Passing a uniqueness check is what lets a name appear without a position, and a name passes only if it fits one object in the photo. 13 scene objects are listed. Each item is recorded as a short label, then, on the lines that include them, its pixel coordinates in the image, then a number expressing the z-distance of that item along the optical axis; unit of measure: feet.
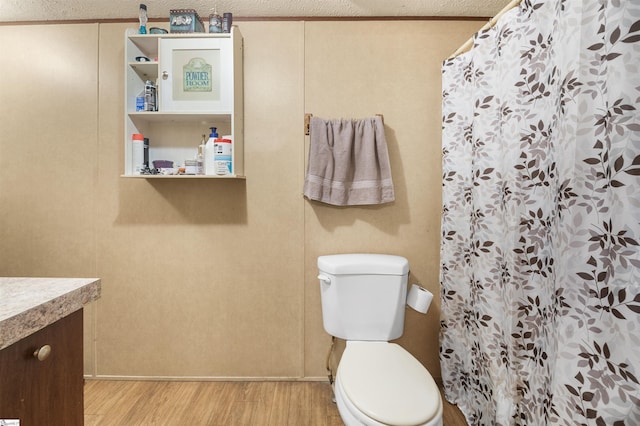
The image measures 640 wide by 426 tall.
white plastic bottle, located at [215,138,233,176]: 5.10
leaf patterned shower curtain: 2.30
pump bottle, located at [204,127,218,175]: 5.22
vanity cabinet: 1.97
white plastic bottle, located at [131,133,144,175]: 5.23
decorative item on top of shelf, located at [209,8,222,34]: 5.13
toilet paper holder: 5.00
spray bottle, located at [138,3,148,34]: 5.13
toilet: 3.30
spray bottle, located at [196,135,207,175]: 5.19
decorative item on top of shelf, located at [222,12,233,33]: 5.14
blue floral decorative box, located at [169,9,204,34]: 5.13
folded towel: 5.43
